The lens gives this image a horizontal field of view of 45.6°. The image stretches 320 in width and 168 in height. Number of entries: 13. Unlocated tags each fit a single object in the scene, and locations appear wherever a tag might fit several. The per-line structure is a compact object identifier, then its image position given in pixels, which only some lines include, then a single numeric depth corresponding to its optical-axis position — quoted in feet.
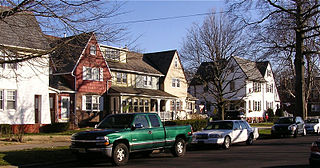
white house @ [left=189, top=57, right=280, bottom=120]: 184.16
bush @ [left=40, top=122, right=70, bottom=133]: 95.14
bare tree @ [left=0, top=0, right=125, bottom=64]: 36.35
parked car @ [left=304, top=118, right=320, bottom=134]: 102.53
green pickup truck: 40.93
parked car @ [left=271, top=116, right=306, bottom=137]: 88.12
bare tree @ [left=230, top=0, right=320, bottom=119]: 86.14
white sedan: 60.90
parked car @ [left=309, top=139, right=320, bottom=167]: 34.39
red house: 106.83
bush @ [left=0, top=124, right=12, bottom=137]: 81.87
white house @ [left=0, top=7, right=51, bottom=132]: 88.33
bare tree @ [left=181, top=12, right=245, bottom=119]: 100.78
